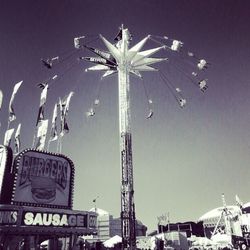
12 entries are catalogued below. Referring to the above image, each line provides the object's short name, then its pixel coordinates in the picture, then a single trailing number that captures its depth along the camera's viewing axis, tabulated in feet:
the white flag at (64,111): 103.94
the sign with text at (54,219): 78.55
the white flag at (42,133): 98.89
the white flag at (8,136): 100.01
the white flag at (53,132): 103.33
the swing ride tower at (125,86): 84.38
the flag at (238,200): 185.28
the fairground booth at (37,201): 77.25
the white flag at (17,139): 102.99
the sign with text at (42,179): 85.40
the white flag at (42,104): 99.19
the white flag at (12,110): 98.07
